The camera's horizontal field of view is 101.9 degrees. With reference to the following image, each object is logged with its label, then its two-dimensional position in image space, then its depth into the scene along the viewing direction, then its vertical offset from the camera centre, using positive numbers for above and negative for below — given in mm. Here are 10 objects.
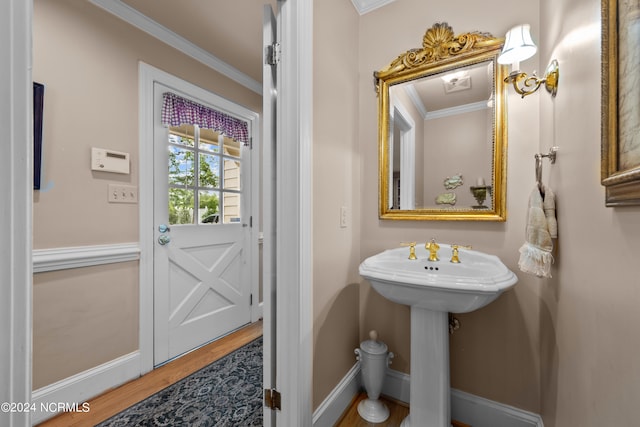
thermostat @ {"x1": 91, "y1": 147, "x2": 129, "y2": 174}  1615 +332
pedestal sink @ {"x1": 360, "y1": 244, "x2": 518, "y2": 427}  976 -321
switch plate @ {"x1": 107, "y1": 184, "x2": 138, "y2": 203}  1690 +126
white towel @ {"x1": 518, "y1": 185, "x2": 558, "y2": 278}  949 -78
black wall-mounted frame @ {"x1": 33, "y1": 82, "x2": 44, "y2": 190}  1387 +442
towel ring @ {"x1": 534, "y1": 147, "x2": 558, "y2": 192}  1027 +223
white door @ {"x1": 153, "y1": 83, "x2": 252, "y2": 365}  1967 -200
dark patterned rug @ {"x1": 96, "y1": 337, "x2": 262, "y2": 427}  1433 -1146
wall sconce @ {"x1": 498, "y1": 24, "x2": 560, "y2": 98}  1079 +704
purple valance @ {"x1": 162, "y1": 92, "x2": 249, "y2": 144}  1984 +813
